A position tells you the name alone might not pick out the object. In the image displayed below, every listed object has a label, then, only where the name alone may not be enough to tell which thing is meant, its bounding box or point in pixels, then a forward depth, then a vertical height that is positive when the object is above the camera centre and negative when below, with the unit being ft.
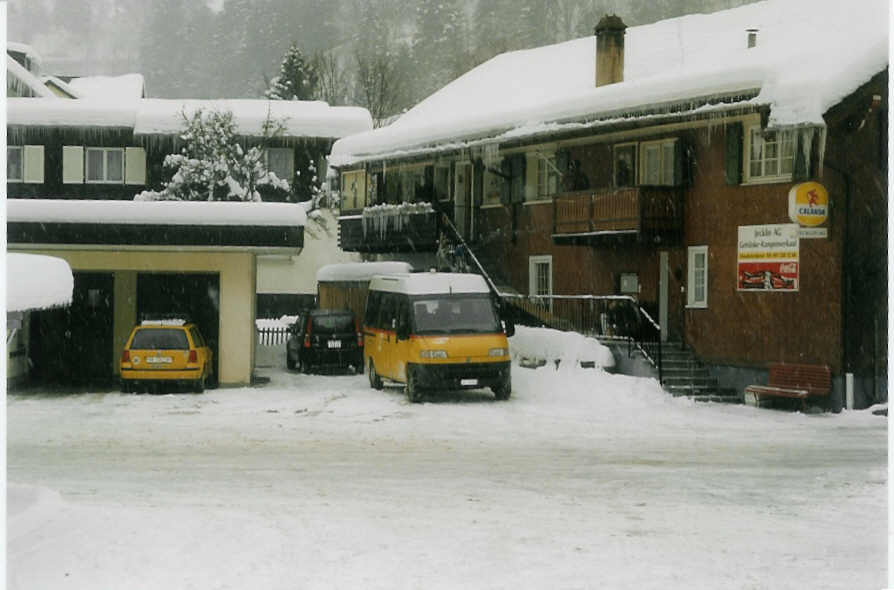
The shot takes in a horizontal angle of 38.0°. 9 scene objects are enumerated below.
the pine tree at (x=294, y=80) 199.66 +35.27
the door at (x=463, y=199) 128.36 +9.77
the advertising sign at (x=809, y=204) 87.20 +6.44
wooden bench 85.15 -5.59
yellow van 81.46 -2.51
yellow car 85.51 -3.98
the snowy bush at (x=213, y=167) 149.28 +14.85
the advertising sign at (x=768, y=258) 90.68 +2.99
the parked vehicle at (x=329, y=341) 104.99 -3.73
